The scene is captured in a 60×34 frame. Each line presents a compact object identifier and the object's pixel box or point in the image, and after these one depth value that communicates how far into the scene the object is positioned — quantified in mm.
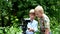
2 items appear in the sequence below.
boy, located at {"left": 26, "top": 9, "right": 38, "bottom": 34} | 3822
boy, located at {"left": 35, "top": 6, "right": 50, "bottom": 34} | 3355
